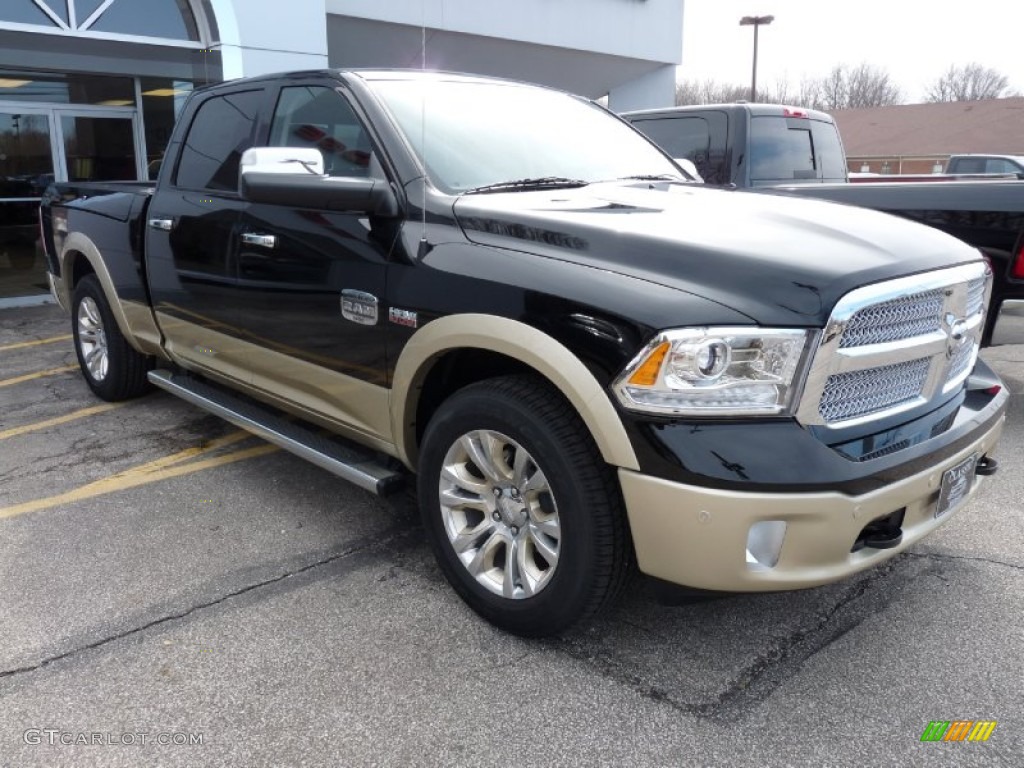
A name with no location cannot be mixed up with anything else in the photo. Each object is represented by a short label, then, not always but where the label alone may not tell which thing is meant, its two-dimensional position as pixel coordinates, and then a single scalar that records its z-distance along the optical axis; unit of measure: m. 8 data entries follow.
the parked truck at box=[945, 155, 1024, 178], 17.45
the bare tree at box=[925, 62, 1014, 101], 72.00
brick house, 39.75
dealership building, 9.99
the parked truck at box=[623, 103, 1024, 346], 4.78
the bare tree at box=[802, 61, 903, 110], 78.50
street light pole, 36.62
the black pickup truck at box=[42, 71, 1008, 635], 2.32
